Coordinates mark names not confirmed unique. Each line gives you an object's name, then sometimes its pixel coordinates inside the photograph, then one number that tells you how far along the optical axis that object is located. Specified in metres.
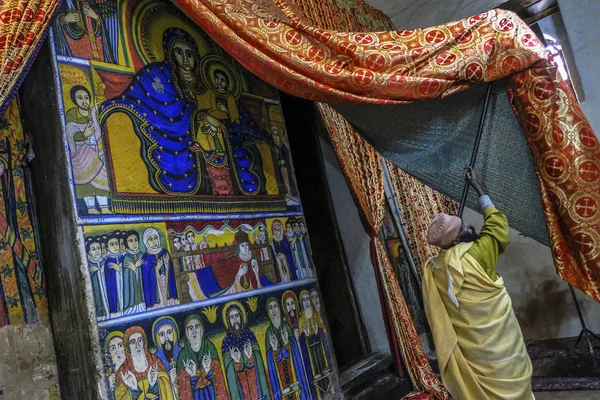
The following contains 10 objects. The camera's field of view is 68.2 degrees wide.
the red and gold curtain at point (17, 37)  2.04
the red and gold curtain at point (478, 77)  2.19
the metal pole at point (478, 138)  2.38
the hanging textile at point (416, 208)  4.55
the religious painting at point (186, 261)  2.33
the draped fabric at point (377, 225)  3.60
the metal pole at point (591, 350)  3.56
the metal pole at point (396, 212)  4.71
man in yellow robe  2.32
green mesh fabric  2.42
